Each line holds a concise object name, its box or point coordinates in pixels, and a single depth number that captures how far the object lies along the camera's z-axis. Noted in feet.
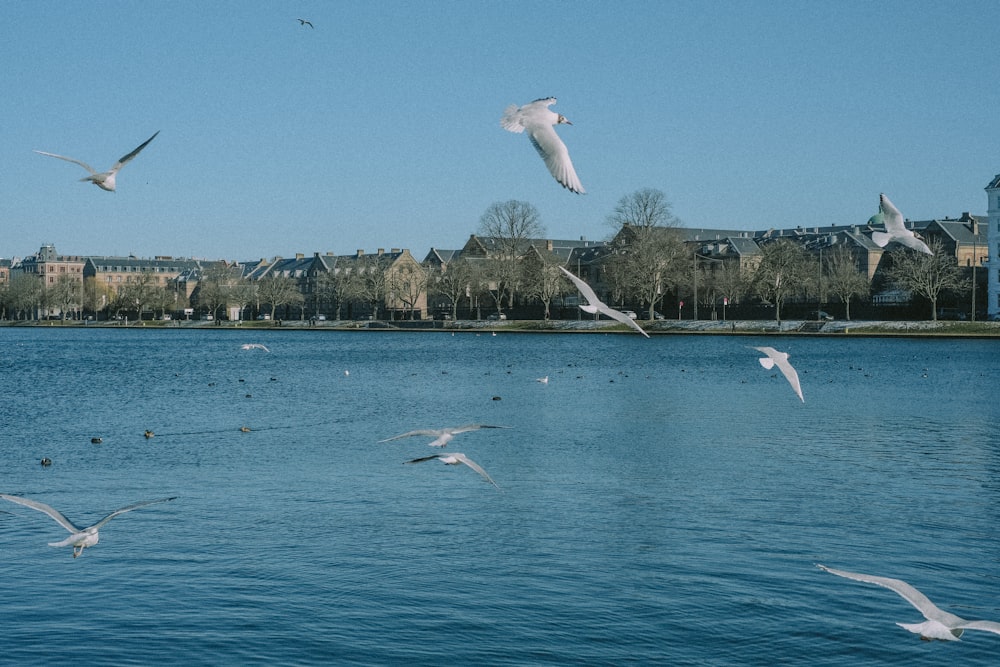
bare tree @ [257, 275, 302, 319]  610.24
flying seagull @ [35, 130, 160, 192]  48.91
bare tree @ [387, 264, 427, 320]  528.46
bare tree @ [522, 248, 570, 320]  437.99
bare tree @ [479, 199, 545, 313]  458.50
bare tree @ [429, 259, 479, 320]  489.26
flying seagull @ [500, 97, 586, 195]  36.17
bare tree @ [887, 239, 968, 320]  368.07
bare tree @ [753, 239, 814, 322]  400.06
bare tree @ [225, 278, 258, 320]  627.87
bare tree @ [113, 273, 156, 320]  653.71
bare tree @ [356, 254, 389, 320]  534.37
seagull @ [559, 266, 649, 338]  44.72
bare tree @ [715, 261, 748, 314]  441.68
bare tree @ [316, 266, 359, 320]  548.31
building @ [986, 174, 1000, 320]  416.54
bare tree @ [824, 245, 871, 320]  400.67
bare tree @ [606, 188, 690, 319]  403.13
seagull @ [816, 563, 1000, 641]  32.32
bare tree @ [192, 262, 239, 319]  629.51
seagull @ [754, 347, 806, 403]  55.11
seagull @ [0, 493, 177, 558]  38.73
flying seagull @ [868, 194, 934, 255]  54.75
